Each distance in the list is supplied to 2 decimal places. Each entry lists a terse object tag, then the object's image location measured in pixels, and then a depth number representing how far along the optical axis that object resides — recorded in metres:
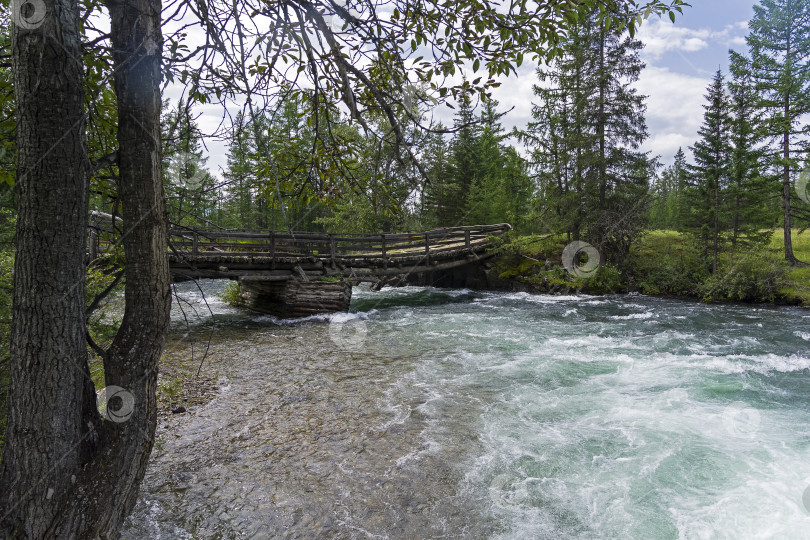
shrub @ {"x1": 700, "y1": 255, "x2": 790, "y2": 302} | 17.42
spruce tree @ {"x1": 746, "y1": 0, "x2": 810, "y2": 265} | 20.91
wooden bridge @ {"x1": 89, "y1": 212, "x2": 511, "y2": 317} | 14.02
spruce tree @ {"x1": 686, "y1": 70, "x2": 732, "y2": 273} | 21.19
